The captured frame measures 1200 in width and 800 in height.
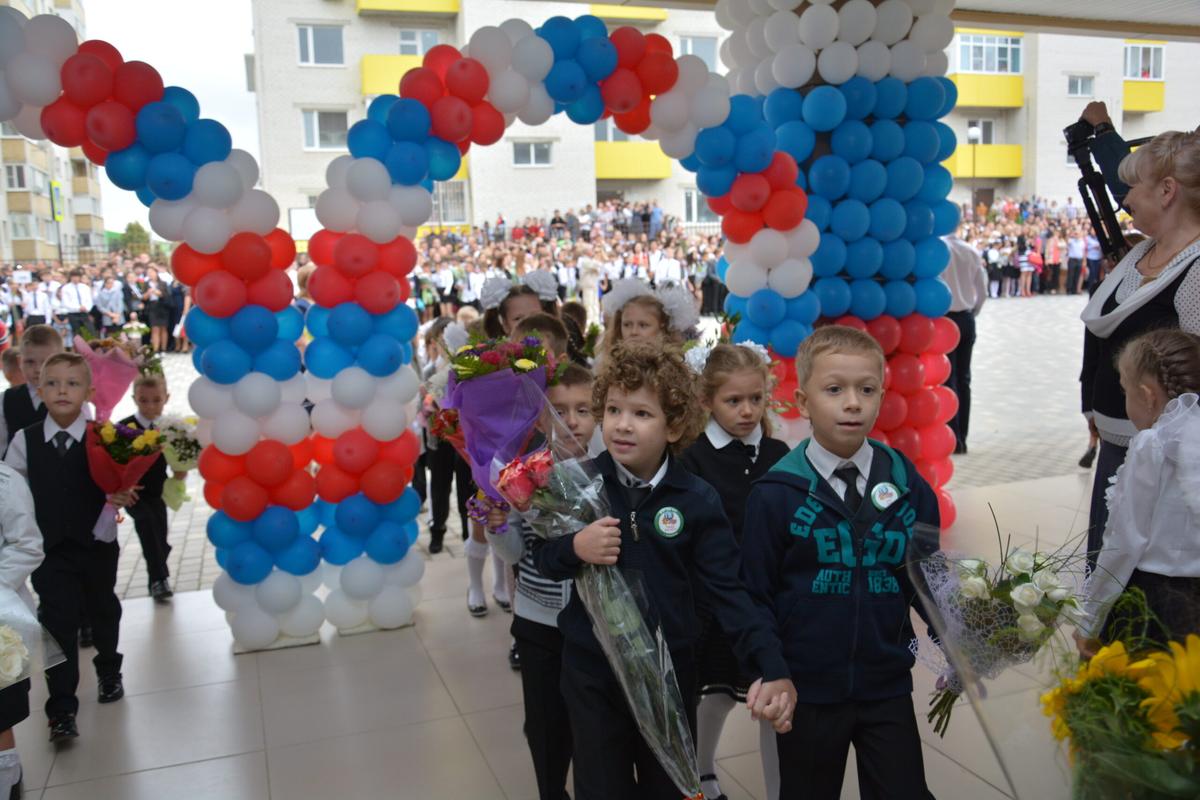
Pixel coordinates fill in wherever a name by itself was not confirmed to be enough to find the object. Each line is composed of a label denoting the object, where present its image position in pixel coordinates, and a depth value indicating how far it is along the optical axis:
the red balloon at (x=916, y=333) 6.10
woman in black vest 2.88
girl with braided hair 2.25
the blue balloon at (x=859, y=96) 5.80
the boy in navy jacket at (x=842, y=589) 2.33
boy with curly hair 2.40
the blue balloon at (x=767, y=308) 5.73
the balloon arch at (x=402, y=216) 4.36
